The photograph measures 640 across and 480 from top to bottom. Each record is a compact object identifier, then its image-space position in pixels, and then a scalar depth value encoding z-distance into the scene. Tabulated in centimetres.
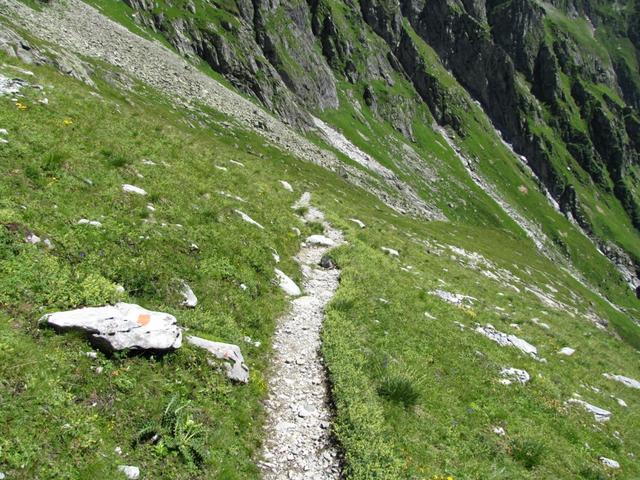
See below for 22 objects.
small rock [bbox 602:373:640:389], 2333
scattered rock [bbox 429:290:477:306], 2495
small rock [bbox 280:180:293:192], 3592
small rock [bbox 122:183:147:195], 1603
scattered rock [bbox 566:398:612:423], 1736
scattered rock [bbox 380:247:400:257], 3042
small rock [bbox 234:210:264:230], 2042
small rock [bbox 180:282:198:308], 1302
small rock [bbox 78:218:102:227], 1297
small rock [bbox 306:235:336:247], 2536
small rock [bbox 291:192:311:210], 3192
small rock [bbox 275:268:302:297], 1801
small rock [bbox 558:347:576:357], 2352
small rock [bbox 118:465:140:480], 756
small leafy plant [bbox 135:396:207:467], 844
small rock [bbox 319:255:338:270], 2255
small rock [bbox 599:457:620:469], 1451
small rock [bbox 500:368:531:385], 1706
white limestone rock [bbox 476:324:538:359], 2111
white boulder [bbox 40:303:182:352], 941
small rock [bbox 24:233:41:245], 1112
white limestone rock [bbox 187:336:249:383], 1122
